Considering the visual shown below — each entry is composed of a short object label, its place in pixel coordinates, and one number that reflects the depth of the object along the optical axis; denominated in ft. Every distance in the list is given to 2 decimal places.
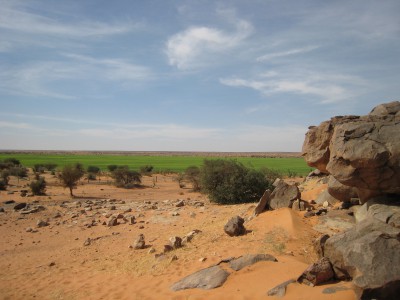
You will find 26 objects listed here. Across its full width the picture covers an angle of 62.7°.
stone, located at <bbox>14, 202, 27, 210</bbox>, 66.33
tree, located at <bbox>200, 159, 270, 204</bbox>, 61.16
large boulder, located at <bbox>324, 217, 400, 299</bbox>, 17.10
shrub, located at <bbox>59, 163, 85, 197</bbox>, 86.43
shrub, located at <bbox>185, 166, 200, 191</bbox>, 100.37
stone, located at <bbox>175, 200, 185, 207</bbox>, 62.54
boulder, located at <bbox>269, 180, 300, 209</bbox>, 39.17
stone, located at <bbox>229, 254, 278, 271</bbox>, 25.63
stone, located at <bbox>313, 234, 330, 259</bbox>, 24.00
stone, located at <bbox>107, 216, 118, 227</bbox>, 51.08
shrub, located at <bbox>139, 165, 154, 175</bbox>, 152.95
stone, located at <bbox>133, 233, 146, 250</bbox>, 37.68
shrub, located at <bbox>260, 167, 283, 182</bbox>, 70.64
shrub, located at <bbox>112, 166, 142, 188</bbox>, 109.09
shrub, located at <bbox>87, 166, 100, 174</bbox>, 146.77
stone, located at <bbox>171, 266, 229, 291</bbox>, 23.84
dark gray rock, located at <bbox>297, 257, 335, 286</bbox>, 20.17
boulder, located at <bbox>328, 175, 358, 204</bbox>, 34.83
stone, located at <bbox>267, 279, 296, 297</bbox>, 19.98
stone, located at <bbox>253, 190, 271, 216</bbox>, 39.68
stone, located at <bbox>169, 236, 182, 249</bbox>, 34.50
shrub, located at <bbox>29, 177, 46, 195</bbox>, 84.48
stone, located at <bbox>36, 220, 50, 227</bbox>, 53.21
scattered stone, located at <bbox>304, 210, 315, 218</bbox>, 35.63
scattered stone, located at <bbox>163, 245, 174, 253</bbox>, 33.95
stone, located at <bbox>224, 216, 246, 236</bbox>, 34.58
